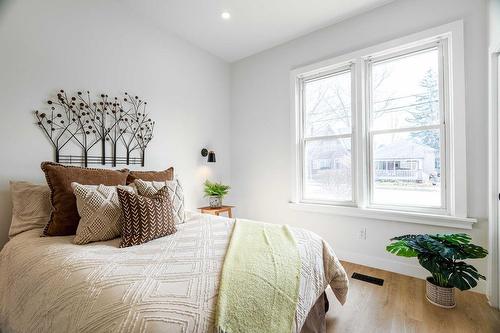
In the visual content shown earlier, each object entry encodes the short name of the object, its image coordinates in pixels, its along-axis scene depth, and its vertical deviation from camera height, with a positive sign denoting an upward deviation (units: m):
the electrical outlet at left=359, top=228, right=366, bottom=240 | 2.64 -0.79
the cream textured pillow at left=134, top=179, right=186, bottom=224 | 1.86 -0.21
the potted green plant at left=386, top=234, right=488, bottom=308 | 1.71 -0.75
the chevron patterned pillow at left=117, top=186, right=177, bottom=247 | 1.50 -0.36
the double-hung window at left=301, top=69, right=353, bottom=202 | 2.84 +0.36
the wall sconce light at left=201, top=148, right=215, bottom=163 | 3.33 +0.16
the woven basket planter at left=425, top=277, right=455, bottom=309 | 1.82 -1.06
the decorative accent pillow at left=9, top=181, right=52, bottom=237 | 1.66 -0.29
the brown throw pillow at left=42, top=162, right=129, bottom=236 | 1.58 -0.21
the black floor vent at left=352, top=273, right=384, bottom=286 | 2.25 -1.15
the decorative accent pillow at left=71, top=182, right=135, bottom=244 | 1.49 -0.31
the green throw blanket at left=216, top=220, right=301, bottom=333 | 0.87 -0.53
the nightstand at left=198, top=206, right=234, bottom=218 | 3.03 -0.59
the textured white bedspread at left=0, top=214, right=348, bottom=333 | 0.80 -0.50
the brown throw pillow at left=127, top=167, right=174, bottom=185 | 2.13 -0.09
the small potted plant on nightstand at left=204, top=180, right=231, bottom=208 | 3.14 -0.37
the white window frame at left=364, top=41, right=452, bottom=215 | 2.21 +0.48
